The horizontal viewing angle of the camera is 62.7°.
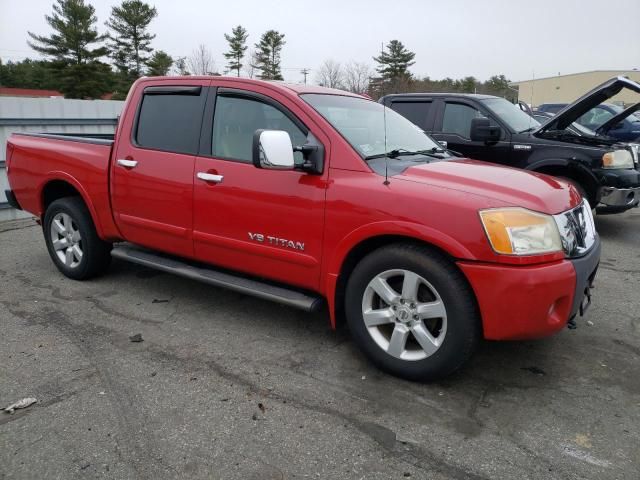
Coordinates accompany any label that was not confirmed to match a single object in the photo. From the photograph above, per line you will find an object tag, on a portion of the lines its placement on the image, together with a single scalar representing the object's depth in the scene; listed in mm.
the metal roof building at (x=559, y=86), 78562
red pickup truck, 2762
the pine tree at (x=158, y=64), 48438
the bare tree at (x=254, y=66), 52406
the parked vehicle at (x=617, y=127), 11852
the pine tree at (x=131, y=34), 47781
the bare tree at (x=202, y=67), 44156
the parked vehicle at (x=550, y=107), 16605
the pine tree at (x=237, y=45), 55094
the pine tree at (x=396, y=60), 57438
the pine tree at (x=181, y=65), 45531
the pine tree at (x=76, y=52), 44969
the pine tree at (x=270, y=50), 55088
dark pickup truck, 6301
